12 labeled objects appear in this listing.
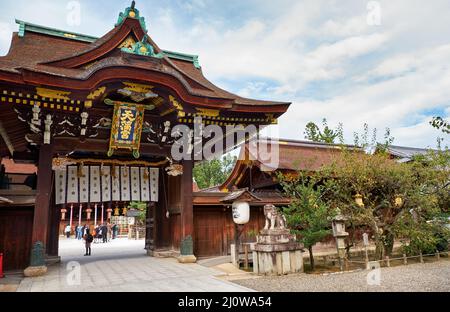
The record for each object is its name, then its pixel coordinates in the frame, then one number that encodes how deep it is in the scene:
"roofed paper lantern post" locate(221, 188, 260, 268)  9.41
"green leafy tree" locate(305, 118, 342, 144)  34.38
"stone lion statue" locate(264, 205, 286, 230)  8.62
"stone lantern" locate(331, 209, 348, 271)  9.30
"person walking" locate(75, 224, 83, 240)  28.49
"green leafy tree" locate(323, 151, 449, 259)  9.86
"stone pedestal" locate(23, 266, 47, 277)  8.30
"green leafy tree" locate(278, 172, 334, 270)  9.16
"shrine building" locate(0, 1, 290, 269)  8.62
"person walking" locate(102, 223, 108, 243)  24.77
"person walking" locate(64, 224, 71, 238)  29.95
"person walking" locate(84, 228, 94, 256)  14.11
